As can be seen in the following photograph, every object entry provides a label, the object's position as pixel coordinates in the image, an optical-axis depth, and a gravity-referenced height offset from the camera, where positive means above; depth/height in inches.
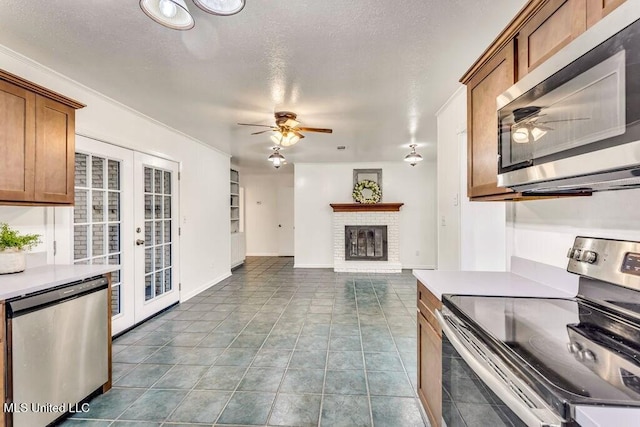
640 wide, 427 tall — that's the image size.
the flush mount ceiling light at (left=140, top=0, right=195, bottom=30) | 59.4 +40.7
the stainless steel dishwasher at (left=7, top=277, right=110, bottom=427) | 64.5 -32.0
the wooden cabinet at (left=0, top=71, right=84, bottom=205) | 74.1 +18.5
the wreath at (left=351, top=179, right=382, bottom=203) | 269.9 +18.5
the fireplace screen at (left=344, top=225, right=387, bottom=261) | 269.3 -25.3
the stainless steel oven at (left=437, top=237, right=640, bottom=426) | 29.1 -16.7
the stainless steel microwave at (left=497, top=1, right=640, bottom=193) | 30.9 +12.0
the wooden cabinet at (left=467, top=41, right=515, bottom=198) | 62.3 +21.1
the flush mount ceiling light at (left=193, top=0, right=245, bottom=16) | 56.4 +38.4
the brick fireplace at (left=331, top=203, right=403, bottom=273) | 266.8 -20.1
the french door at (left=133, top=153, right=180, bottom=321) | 141.4 -10.1
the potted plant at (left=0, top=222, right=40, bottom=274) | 78.4 -9.3
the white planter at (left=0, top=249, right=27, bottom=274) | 78.2 -12.1
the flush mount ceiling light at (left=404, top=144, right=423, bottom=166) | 202.7 +36.8
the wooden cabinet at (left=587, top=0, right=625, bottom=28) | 38.6 +26.6
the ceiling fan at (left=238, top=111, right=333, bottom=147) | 132.0 +36.7
